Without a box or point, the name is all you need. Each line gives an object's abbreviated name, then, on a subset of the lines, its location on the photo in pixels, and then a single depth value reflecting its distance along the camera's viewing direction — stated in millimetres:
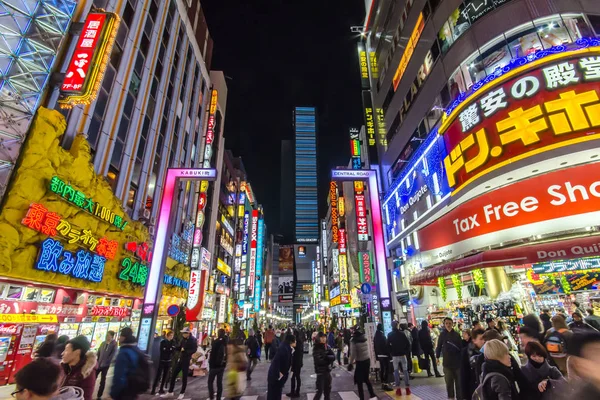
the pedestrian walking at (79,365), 4461
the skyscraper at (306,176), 152125
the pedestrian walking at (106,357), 9379
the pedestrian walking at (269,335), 16766
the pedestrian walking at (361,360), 7988
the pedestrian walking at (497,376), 3275
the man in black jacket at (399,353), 8938
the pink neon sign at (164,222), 11842
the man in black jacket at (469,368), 5574
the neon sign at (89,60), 11711
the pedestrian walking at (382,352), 10146
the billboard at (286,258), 99938
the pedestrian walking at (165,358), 10688
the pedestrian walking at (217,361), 8578
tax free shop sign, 9227
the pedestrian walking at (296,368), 9297
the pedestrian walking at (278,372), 6746
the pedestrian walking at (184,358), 10008
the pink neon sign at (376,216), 11555
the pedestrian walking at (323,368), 7145
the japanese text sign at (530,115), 8602
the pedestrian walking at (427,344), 11148
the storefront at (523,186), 8922
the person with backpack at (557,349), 4144
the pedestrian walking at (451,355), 7398
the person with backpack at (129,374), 4523
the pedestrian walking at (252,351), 13977
